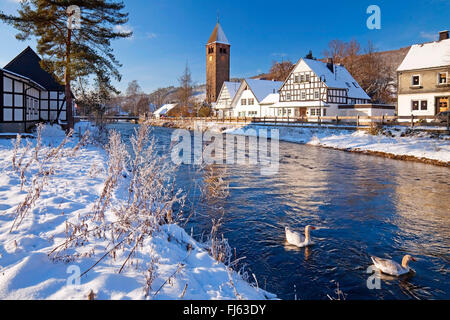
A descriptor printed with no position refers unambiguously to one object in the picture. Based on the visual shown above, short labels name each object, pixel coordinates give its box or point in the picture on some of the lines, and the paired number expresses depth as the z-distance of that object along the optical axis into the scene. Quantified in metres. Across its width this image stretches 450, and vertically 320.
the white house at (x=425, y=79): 30.45
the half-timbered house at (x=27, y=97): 19.92
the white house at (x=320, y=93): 45.16
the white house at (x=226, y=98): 64.38
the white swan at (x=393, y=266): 5.20
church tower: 77.06
